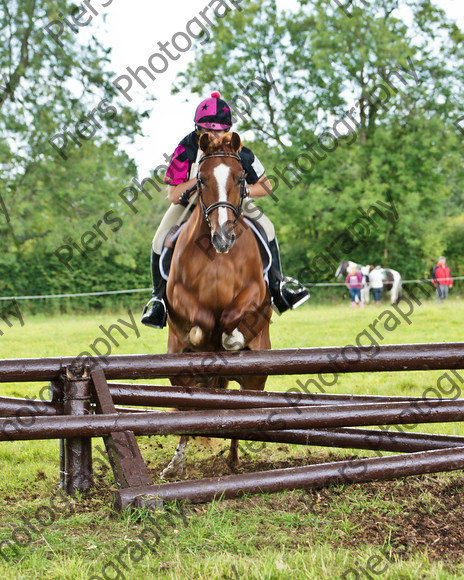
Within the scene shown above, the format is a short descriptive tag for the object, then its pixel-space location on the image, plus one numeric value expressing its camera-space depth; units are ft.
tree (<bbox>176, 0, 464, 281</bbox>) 80.64
